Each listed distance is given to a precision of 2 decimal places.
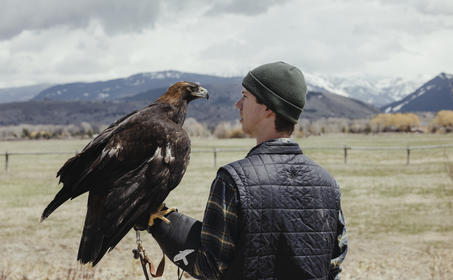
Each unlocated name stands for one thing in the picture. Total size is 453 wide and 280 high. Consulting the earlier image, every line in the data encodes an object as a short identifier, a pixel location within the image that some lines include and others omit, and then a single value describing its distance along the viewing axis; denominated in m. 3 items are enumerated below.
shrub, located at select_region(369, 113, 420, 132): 119.38
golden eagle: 2.47
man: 1.93
